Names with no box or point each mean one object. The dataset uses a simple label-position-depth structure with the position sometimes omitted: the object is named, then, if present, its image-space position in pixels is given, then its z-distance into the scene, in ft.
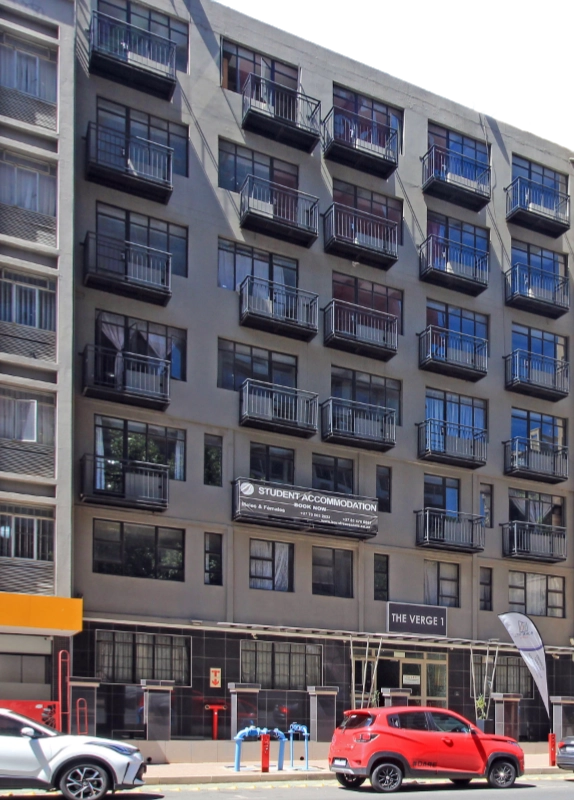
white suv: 62.34
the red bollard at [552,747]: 105.60
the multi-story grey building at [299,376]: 105.91
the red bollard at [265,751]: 86.07
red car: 76.64
